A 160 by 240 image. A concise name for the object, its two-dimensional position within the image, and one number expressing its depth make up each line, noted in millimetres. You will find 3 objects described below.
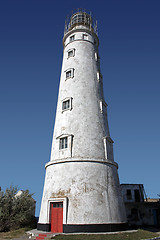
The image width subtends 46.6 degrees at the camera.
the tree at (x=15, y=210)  17578
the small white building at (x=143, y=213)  27484
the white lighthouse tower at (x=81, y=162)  14094
